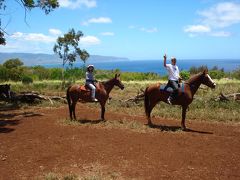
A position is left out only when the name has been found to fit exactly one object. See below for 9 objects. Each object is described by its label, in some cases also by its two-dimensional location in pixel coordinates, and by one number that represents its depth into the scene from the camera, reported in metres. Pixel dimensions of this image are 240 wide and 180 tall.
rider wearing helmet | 9.25
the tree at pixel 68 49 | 21.06
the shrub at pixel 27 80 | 23.94
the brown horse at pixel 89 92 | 9.45
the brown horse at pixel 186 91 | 8.67
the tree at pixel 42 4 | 13.02
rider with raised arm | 8.43
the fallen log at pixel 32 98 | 13.58
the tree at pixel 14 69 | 26.69
